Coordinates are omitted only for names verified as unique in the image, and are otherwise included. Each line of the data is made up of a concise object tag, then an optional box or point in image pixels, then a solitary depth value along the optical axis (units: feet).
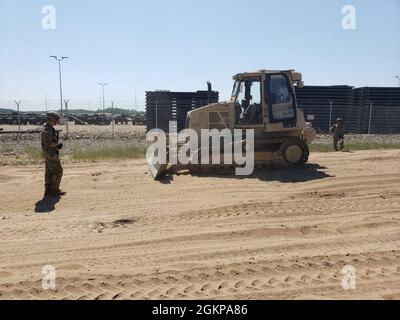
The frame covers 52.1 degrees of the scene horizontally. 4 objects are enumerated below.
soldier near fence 52.91
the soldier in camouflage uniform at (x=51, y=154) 29.43
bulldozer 37.86
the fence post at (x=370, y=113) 93.74
